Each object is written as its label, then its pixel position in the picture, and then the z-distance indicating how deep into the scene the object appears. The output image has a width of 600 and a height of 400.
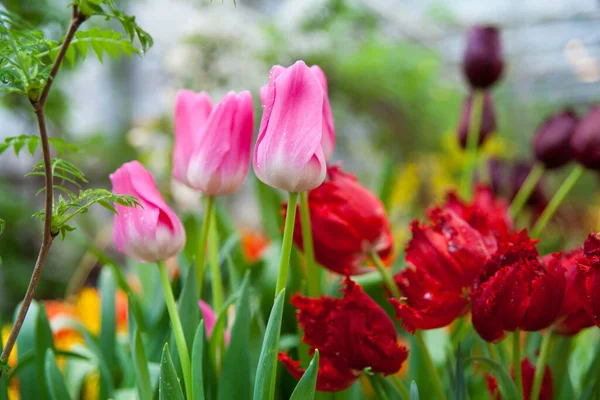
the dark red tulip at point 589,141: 1.16
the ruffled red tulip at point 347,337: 0.87
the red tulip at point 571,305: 0.89
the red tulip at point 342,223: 0.95
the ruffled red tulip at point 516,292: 0.86
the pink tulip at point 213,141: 0.90
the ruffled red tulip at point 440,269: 0.88
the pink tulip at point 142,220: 0.88
